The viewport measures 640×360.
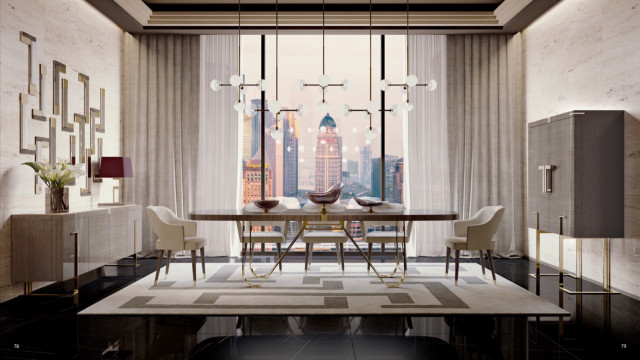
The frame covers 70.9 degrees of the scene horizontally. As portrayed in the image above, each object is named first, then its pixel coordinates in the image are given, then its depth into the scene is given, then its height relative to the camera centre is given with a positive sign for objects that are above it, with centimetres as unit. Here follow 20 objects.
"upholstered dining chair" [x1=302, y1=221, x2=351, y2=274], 448 -51
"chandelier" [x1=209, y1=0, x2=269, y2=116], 387 +74
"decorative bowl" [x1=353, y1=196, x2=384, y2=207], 396 -15
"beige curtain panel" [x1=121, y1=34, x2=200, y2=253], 575 +83
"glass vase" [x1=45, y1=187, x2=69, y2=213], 383 -14
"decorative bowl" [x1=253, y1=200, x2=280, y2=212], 394 -17
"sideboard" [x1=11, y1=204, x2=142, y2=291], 360 -51
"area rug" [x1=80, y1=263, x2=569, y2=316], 329 -92
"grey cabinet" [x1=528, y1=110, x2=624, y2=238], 378 +10
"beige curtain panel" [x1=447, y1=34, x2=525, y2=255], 575 +74
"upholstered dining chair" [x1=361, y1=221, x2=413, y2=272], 451 -52
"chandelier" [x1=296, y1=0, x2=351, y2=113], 379 +85
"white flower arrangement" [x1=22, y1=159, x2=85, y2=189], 379 +10
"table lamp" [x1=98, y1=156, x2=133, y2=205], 480 +18
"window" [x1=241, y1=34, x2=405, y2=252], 598 +76
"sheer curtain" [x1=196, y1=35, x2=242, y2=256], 590 +53
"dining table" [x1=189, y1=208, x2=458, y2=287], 365 -25
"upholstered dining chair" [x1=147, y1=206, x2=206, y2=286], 411 -50
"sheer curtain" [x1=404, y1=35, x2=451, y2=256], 587 +53
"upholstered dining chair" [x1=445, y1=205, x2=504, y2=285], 407 -49
